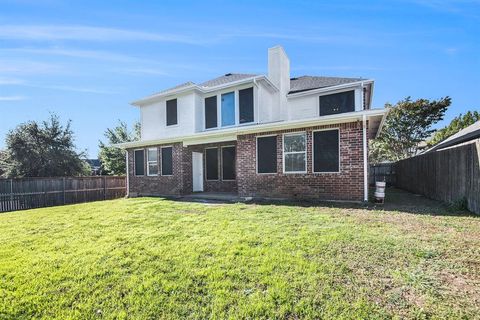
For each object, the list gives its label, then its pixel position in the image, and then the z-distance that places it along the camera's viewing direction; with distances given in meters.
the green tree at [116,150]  25.08
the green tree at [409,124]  20.66
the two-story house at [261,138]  8.55
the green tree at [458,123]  26.62
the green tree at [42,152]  17.30
